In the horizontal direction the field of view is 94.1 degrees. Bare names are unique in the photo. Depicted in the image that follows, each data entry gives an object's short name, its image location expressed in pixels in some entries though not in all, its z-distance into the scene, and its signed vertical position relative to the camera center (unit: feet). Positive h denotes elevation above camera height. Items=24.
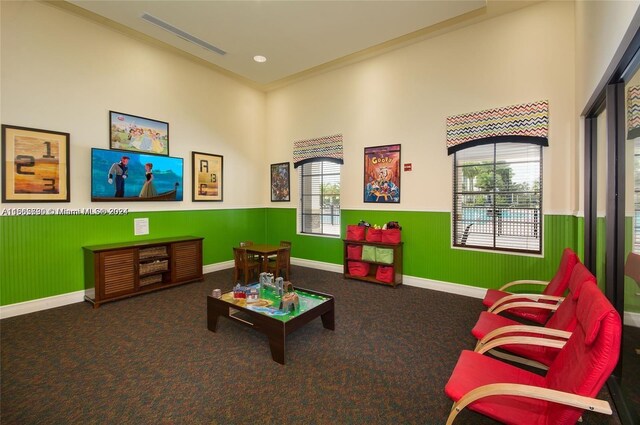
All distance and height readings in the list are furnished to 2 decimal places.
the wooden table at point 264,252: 16.11 -2.27
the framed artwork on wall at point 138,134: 14.93 +4.01
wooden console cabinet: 13.15 -2.78
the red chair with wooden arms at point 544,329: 6.63 -2.88
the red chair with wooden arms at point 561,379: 4.50 -2.87
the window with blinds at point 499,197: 13.35 +0.65
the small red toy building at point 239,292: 10.71 -2.98
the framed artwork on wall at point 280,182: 21.88 +2.06
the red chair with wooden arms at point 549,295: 9.12 -2.62
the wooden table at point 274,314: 8.79 -3.35
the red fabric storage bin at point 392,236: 16.19 -1.39
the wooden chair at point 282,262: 16.89 -3.02
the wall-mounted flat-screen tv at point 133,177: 14.37 +1.74
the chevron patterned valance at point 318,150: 19.27 +4.08
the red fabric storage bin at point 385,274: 16.11 -3.47
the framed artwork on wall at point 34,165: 11.77 +1.85
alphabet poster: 18.49 +2.15
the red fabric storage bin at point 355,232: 17.44 -1.31
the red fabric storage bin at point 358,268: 17.28 -3.40
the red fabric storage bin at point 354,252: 17.52 -2.47
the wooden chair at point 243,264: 16.22 -3.04
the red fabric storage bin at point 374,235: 16.76 -1.39
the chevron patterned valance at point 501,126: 12.87 +3.93
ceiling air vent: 13.52 +8.73
